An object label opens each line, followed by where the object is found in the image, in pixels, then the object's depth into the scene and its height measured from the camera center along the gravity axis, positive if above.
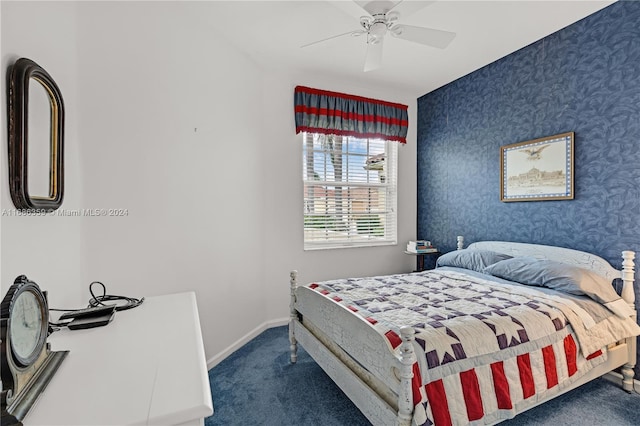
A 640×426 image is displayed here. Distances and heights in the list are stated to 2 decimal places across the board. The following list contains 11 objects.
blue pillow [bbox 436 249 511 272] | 2.85 -0.52
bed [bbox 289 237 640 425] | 1.46 -0.73
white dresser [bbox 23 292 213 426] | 0.69 -0.46
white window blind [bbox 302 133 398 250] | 3.63 +0.18
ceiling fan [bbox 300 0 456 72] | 1.93 +1.18
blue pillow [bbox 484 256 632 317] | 2.08 -0.55
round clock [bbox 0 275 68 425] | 0.67 -0.35
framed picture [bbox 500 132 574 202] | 2.60 +0.32
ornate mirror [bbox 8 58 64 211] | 1.07 +0.27
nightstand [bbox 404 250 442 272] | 3.88 -0.70
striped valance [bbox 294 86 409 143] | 3.47 +1.08
